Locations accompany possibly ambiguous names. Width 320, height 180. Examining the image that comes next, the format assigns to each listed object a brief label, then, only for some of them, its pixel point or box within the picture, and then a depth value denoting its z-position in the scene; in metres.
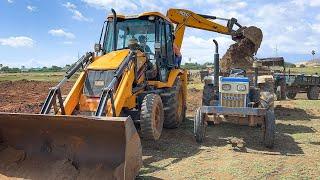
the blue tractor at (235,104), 5.40
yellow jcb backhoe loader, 3.71
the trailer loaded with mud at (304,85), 13.15
